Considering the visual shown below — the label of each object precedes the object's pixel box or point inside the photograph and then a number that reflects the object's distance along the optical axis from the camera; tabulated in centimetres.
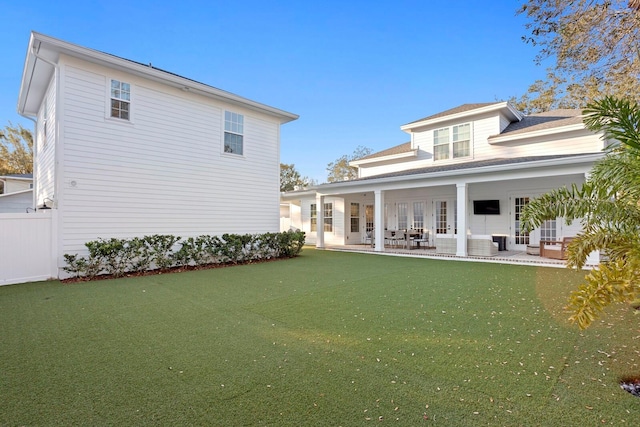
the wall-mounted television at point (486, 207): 1259
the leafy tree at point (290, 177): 4038
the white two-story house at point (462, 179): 1069
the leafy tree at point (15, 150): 2633
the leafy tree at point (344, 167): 3853
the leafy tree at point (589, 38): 718
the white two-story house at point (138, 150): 762
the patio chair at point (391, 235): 1391
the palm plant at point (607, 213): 248
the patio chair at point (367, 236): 1677
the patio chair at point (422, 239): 1371
